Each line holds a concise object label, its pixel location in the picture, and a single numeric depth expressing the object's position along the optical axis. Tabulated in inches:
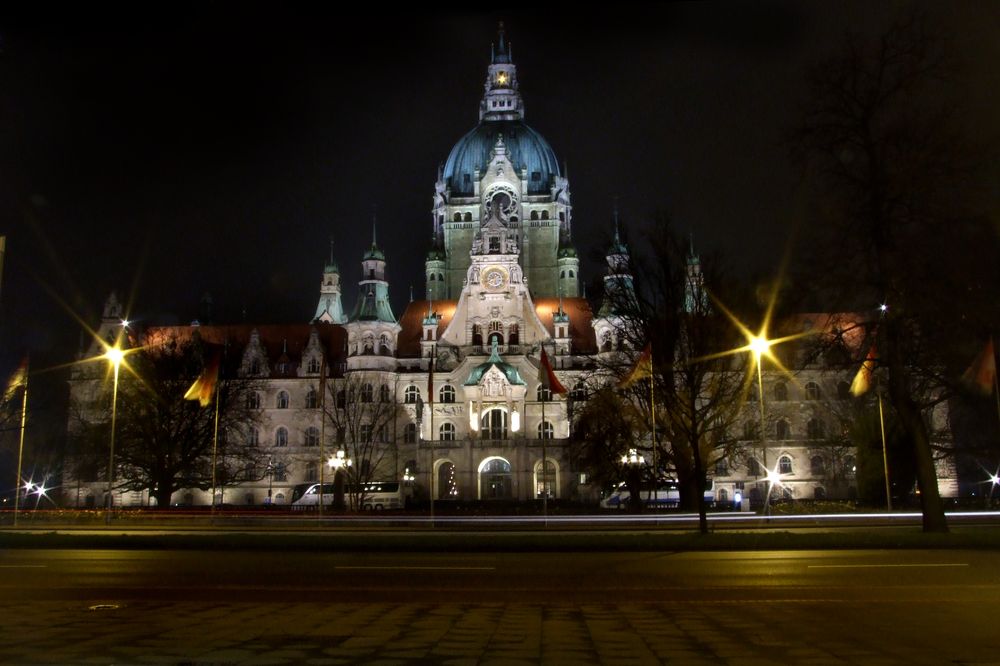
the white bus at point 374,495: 2965.1
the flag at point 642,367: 1668.3
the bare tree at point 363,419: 2839.6
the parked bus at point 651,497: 2509.1
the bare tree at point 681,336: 1539.1
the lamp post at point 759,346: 1507.1
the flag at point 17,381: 2030.0
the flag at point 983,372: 1385.3
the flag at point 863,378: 1259.7
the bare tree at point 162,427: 2706.7
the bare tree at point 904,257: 1086.4
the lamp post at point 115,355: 1709.9
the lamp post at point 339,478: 2490.9
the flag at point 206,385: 1957.4
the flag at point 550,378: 2175.2
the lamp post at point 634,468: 2263.8
